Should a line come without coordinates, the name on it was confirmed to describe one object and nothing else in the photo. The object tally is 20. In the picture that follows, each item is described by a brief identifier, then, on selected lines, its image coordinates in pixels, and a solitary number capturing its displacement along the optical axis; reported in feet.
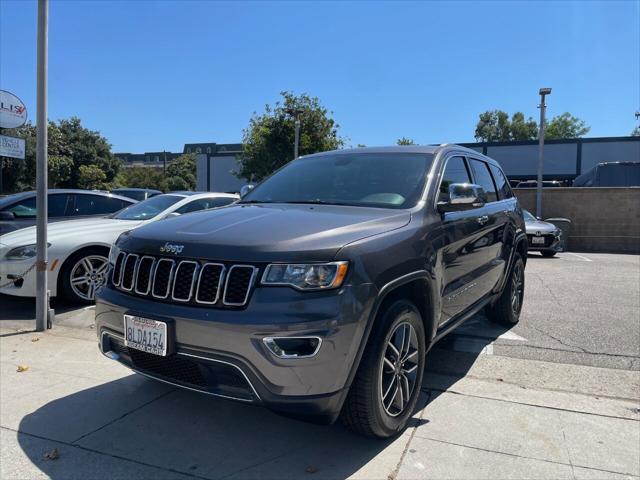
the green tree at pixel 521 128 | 207.82
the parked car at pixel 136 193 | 57.47
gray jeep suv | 8.00
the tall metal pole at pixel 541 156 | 58.23
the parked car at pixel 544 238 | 43.41
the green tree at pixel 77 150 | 126.11
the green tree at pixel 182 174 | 202.37
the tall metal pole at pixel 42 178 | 16.98
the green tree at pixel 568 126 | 211.82
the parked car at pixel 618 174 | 62.08
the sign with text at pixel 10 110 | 19.08
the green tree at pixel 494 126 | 214.28
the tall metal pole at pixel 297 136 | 73.10
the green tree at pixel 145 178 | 206.69
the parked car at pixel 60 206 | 24.27
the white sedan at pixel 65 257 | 19.03
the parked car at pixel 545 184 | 84.89
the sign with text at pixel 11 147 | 19.92
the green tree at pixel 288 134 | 88.22
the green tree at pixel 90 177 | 136.05
